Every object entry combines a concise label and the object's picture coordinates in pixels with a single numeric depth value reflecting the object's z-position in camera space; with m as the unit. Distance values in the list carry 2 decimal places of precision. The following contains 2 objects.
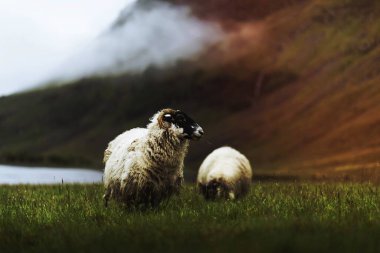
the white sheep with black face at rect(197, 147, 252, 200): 16.11
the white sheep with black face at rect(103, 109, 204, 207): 11.89
